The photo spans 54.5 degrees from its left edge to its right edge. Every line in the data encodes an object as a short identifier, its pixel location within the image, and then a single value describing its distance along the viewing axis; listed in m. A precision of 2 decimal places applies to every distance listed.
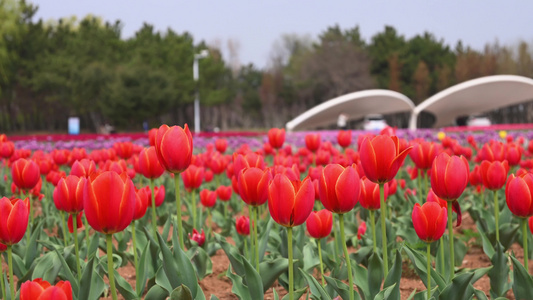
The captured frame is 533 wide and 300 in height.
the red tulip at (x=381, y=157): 1.63
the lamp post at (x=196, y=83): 34.46
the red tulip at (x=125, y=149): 3.99
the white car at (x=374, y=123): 30.88
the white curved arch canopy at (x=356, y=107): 30.86
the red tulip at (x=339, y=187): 1.56
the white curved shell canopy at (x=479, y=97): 31.80
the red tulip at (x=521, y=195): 1.80
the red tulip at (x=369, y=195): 2.24
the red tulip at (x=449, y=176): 1.72
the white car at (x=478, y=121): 36.33
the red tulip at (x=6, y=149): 3.82
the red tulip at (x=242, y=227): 2.81
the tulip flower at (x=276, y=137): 3.94
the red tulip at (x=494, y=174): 2.40
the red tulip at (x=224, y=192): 3.62
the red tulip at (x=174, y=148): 1.68
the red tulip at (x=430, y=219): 1.78
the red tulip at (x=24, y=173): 2.53
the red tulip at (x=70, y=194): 1.94
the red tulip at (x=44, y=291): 1.11
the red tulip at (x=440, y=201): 1.83
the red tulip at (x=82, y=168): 2.29
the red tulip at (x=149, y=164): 2.30
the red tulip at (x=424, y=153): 2.55
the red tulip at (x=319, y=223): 2.16
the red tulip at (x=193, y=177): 3.18
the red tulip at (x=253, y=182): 1.82
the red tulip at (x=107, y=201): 1.33
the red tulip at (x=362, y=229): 3.18
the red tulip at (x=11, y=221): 1.58
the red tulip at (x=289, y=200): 1.49
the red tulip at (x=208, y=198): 3.52
